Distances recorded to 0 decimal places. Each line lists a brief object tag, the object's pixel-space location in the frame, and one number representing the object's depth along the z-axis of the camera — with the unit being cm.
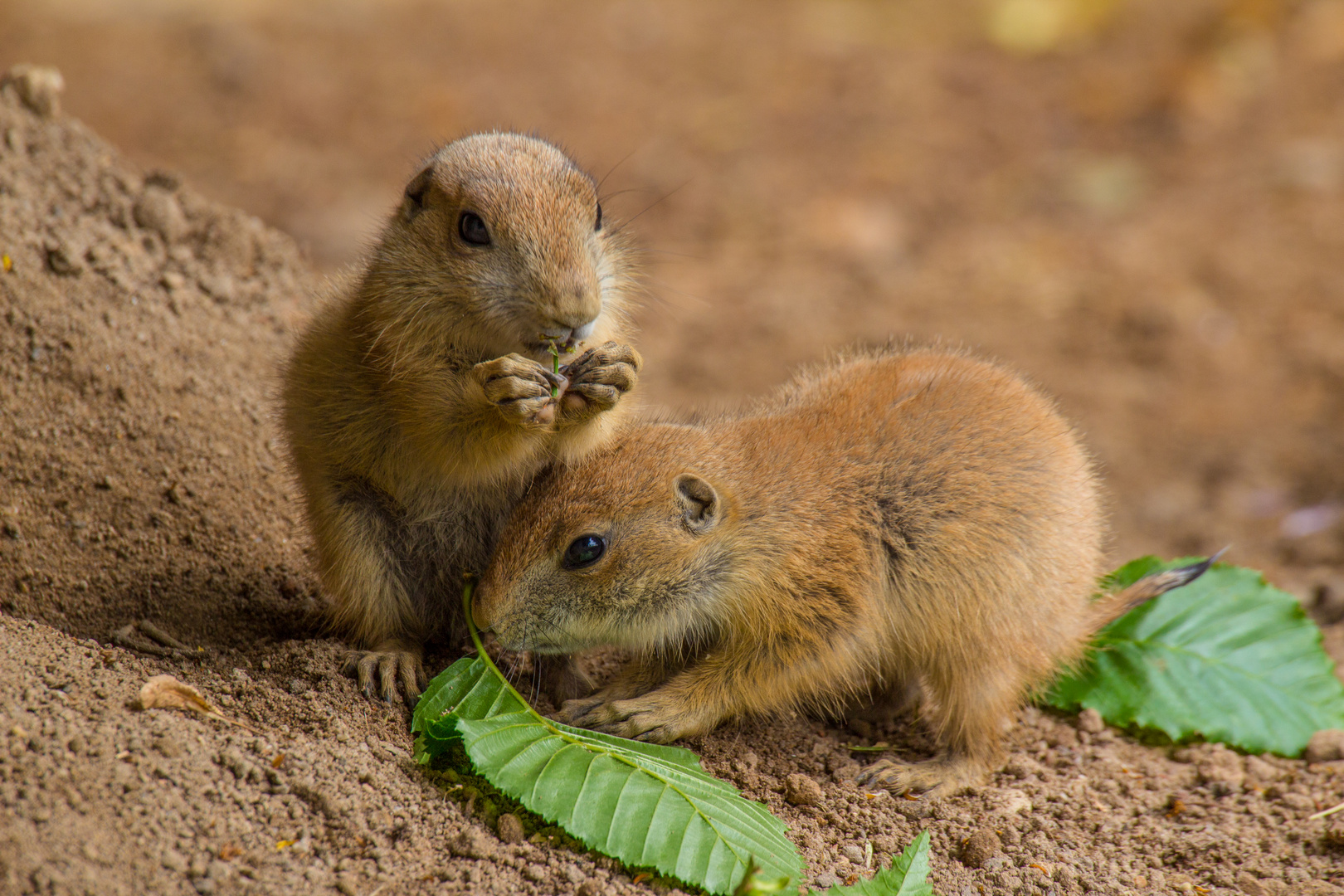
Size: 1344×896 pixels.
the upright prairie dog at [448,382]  780
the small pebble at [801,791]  771
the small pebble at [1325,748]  902
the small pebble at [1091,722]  930
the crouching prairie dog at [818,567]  810
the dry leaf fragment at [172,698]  672
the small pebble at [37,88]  1140
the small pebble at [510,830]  669
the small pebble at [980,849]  739
